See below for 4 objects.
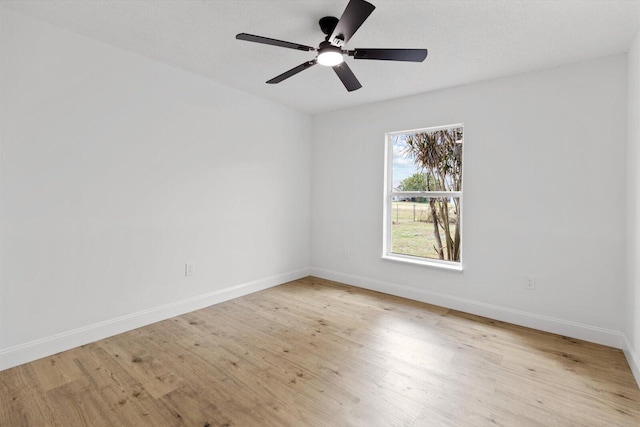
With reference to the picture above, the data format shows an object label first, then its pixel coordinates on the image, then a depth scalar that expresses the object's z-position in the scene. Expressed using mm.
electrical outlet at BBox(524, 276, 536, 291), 2902
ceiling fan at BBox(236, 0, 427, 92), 1762
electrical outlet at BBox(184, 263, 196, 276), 3192
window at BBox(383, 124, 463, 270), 3514
